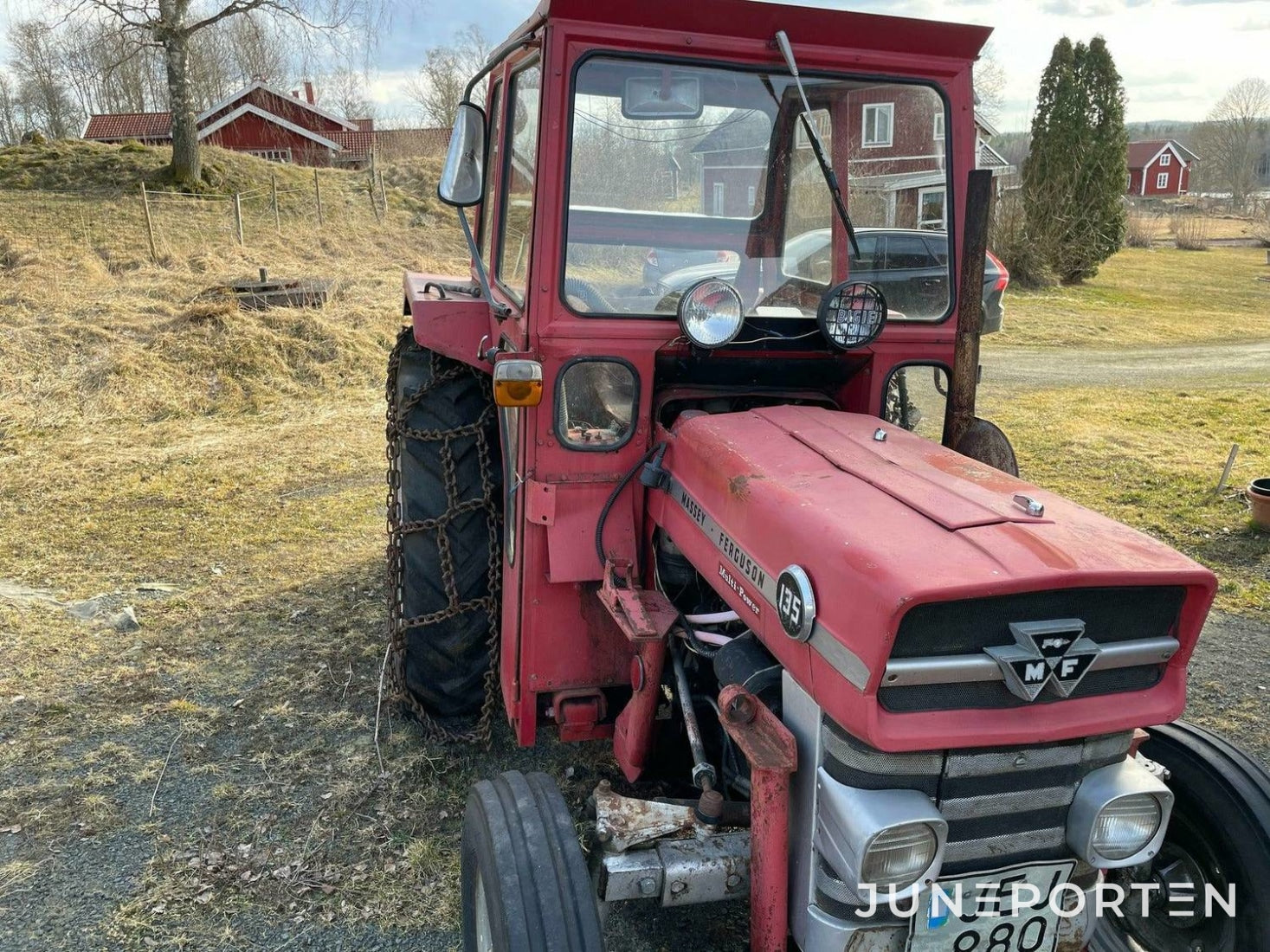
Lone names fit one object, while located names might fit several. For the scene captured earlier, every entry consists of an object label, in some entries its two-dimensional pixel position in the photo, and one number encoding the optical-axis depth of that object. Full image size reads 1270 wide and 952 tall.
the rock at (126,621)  4.47
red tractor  1.74
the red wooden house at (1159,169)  58.84
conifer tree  21.39
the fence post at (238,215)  15.51
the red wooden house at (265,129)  32.94
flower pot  5.97
